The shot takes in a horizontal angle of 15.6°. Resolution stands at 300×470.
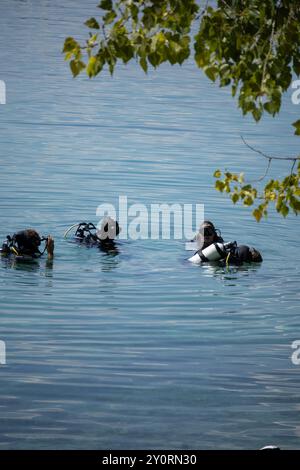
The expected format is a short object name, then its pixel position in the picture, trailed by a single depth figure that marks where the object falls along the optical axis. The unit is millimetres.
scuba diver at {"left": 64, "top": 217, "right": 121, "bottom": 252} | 21422
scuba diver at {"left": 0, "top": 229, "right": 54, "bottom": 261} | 20328
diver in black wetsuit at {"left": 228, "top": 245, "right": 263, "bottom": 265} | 20938
